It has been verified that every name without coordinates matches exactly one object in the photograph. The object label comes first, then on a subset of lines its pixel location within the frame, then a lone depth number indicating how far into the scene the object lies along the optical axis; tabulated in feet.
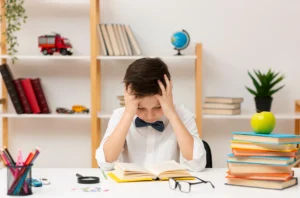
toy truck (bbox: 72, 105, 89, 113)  13.53
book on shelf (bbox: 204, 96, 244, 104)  12.98
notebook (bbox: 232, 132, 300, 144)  6.56
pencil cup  6.26
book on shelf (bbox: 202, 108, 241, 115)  13.00
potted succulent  13.08
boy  8.11
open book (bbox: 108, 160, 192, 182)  7.03
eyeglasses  6.51
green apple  6.71
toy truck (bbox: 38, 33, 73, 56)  13.17
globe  12.96
